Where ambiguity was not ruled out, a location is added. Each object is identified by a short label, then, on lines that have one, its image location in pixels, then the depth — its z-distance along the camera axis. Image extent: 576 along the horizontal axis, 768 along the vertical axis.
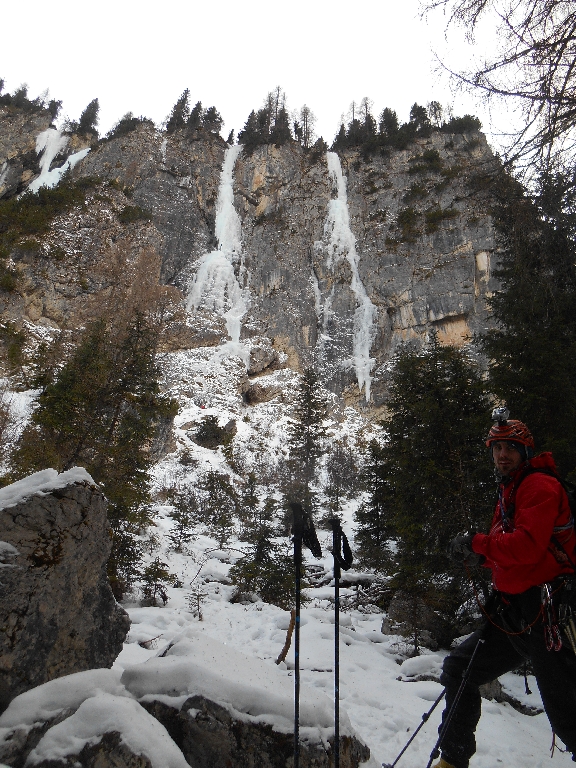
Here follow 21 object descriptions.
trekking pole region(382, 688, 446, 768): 2.47
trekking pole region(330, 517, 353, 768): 2.20
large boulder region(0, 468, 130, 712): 2.36
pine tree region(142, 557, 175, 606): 7.34
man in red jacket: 1.98
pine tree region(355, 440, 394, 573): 9.49
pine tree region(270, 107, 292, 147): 49.59
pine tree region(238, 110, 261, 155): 49.50
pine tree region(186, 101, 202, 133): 49.57
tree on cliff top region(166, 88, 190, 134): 49.00
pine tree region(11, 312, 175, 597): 7.46
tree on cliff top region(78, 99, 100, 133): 51.48
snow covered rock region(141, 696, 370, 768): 2.12
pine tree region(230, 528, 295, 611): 7.50
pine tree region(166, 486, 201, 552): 11.27
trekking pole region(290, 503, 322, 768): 2.35
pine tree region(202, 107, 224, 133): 51.88
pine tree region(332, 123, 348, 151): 50.66
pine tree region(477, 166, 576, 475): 4.31
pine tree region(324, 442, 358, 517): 20.33
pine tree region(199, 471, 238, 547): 13.38
